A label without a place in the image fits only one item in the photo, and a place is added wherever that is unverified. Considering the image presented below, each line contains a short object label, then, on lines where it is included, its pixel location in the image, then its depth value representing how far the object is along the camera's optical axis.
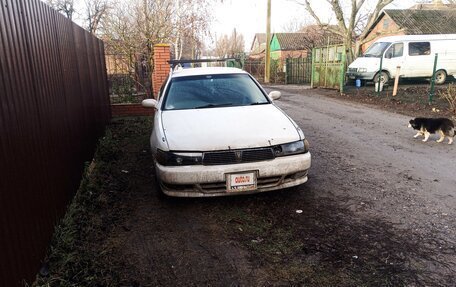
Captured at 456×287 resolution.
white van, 16.94
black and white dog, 6.40
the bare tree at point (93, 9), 22.62
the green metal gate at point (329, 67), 16.56
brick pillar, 10.77
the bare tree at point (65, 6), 25.20
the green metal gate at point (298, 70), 25.33
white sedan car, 3.79
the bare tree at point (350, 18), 18.23
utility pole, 26.22
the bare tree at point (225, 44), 67.00
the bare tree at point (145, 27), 11.94
